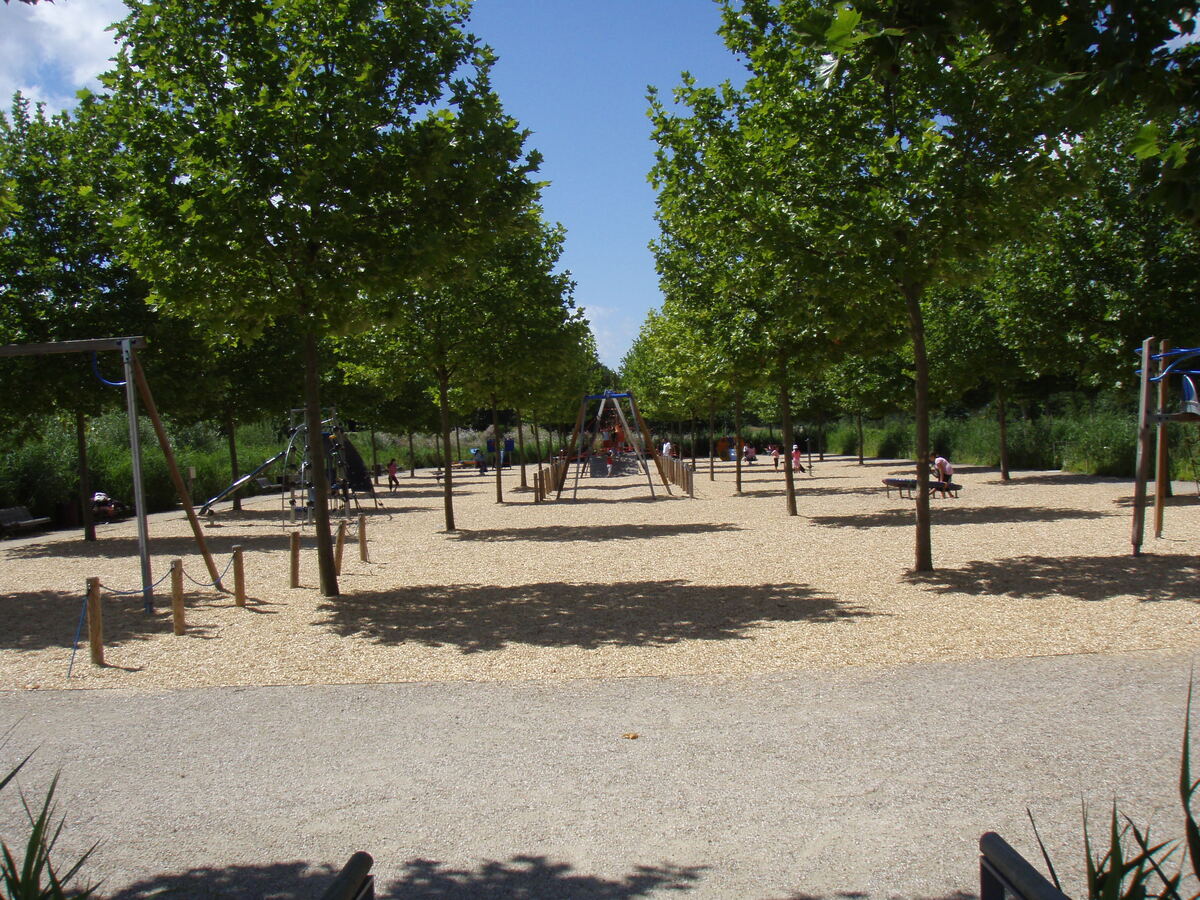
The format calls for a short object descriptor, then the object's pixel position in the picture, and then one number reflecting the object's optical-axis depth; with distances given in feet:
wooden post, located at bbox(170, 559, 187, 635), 30.25
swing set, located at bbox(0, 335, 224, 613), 34.45
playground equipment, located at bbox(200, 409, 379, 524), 71.05
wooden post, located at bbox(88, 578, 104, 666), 26.43
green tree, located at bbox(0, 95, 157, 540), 54.29
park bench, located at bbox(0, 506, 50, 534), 68.28
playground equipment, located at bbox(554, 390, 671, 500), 90.43
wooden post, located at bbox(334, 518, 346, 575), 42.40
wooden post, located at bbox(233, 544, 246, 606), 34.24
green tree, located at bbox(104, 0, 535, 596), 30.37
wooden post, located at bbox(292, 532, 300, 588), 38.04
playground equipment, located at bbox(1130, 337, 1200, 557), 37.96
